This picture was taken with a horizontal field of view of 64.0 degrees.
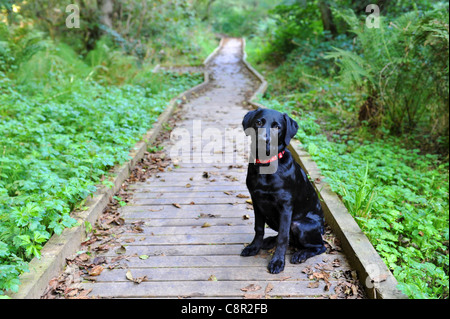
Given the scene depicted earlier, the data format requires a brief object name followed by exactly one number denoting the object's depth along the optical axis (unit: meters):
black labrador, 2.97
